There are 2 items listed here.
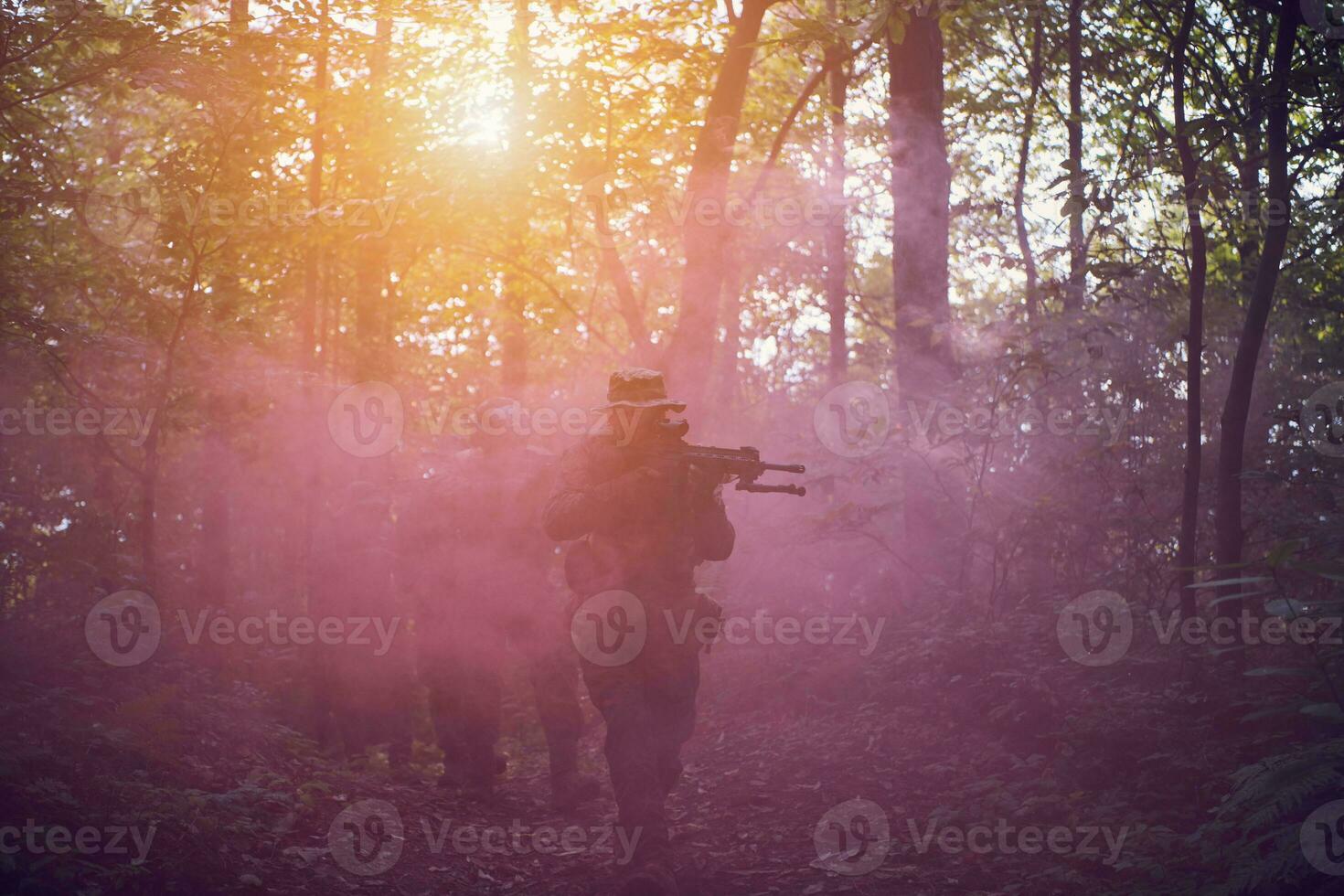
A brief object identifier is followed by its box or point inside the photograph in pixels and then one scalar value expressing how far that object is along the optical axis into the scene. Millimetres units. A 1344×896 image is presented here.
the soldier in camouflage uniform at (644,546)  6852
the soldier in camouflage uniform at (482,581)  10023
